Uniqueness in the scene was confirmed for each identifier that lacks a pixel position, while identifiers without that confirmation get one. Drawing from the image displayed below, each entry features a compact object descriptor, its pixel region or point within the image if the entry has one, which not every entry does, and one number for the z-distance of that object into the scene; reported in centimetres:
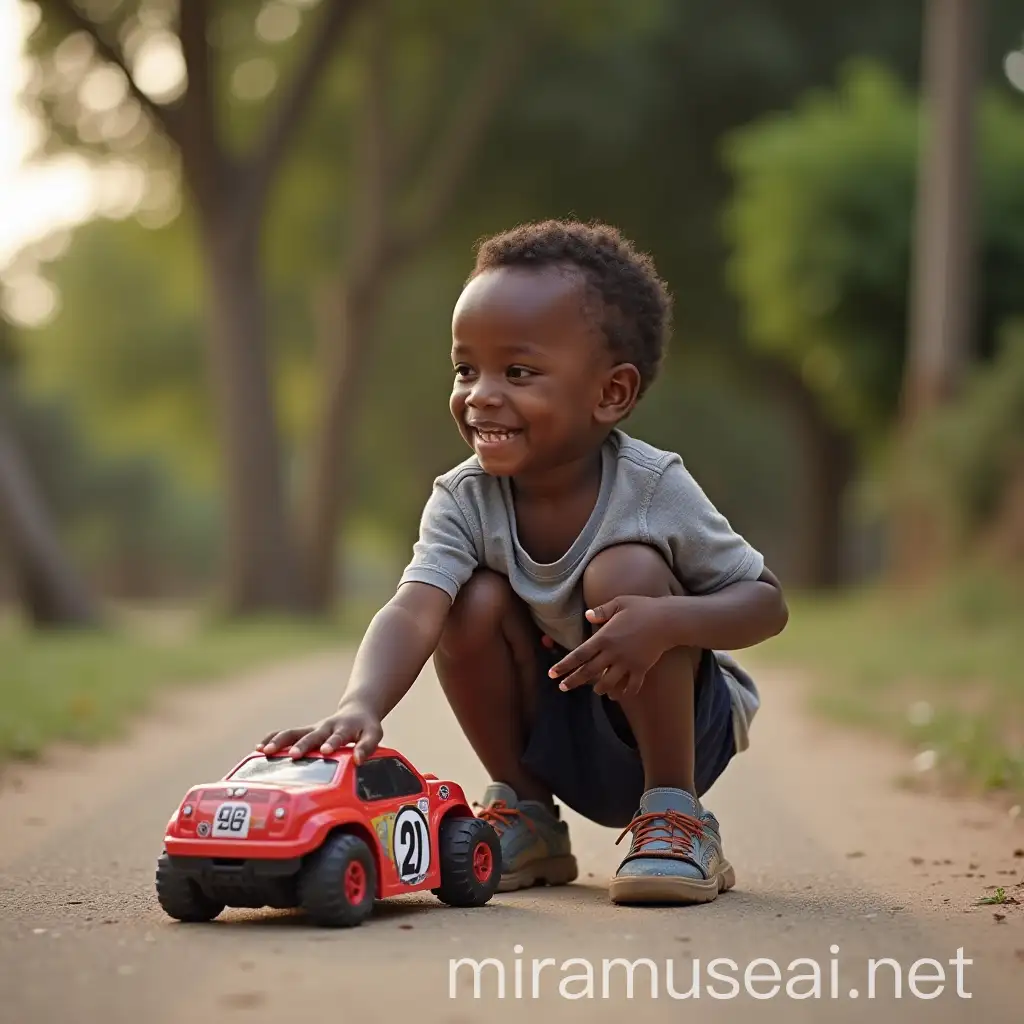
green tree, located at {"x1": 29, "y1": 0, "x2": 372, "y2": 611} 1781
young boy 387
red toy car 337
